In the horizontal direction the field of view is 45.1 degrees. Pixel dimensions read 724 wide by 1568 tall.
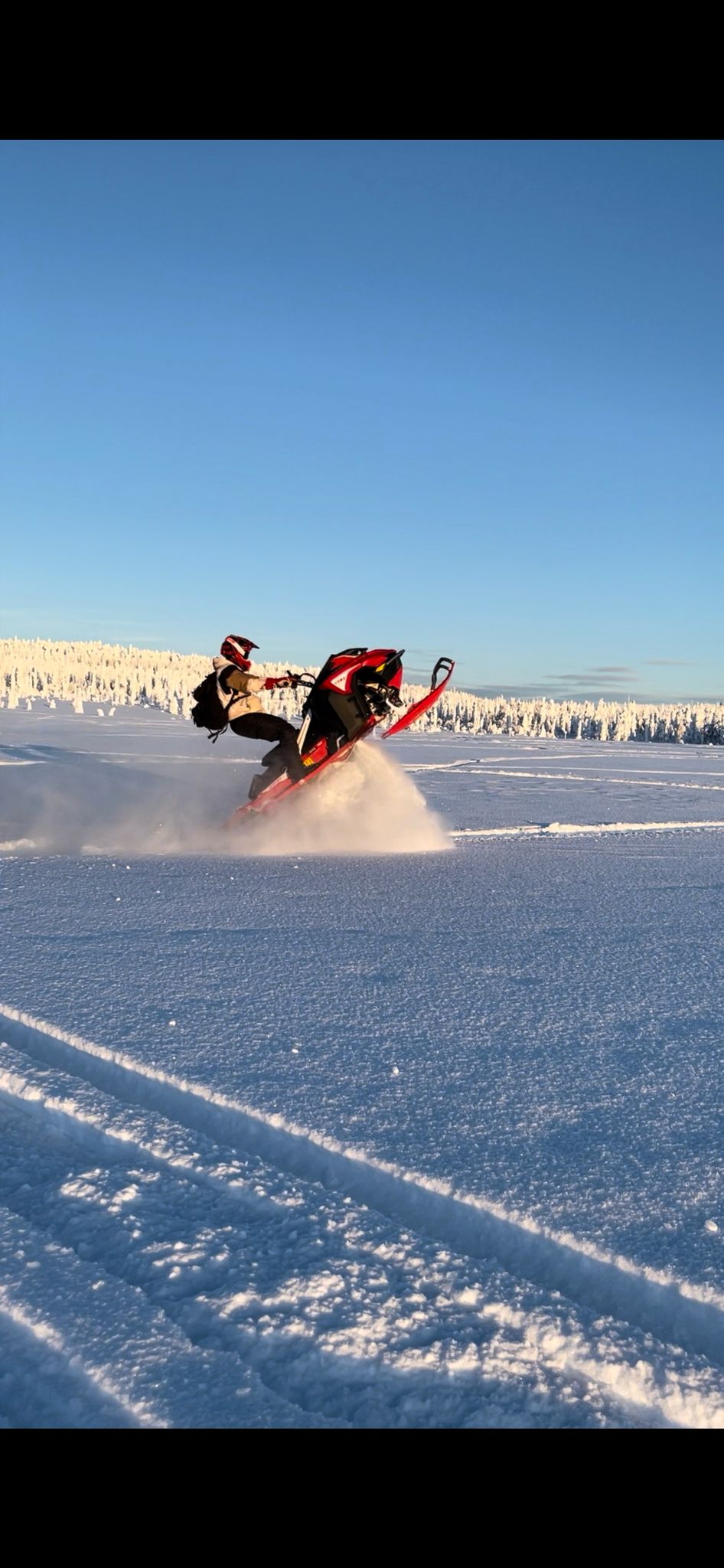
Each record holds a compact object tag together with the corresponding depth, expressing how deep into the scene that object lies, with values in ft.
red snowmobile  28.71
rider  28.07
